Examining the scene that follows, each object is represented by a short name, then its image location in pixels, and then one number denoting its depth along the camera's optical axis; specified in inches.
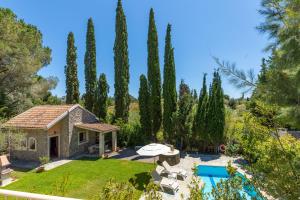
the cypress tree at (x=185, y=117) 858.8
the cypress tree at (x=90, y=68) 1053.2
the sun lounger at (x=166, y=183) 471.5
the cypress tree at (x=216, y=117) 826.2
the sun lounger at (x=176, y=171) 559.7
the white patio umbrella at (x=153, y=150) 583.5
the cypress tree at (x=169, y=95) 901.8
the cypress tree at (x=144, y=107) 967.0
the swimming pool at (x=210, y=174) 578.4
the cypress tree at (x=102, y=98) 1007.6
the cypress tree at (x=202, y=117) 839.1
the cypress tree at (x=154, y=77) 966.4
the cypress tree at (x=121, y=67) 999.0
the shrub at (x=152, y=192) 140.9
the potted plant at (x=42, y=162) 589.6
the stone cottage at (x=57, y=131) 699.4
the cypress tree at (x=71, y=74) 1087.6
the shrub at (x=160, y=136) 954.5
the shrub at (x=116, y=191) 140.9
